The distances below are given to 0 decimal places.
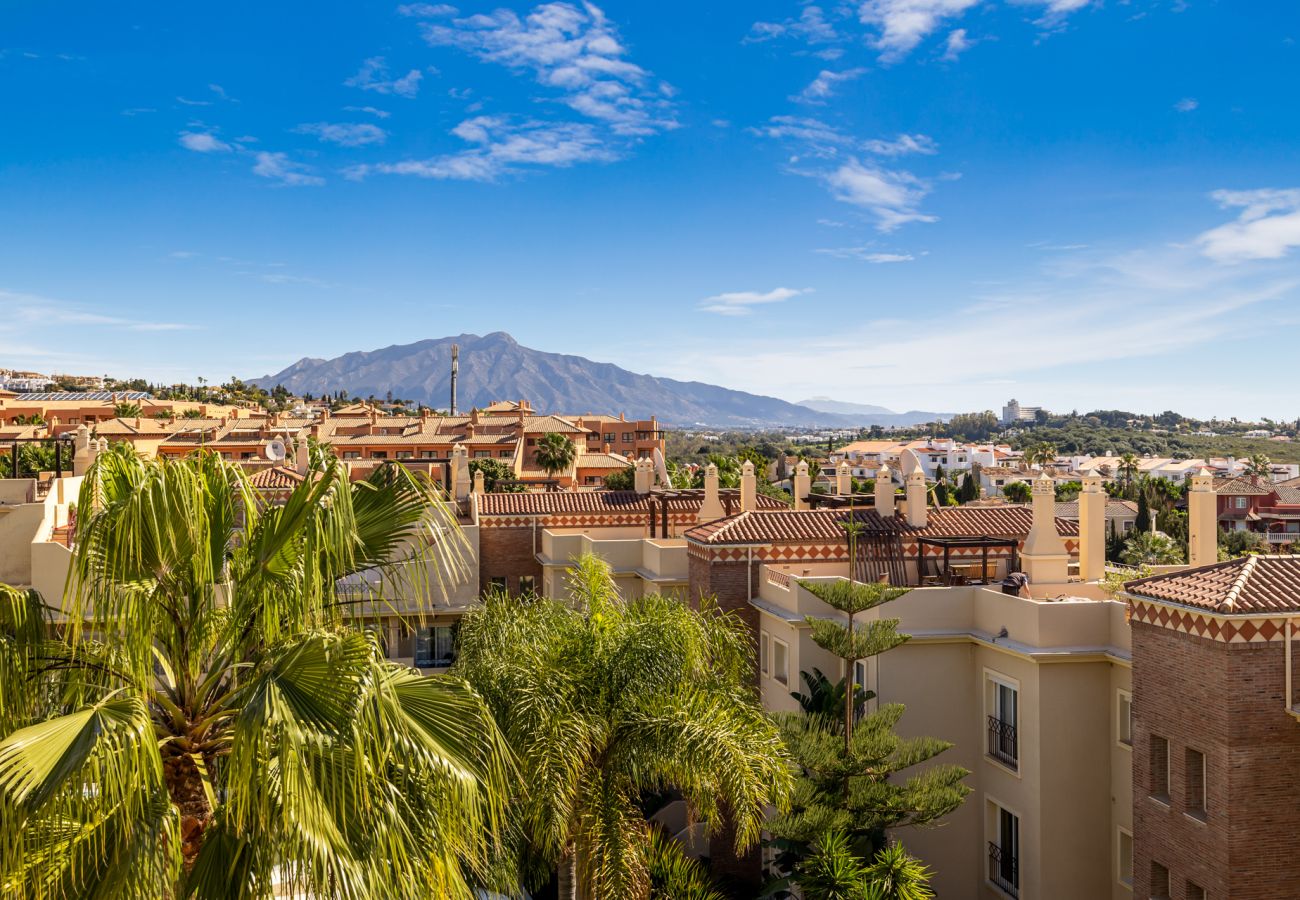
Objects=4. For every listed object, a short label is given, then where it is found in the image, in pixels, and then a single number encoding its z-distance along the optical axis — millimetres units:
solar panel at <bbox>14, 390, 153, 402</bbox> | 160125
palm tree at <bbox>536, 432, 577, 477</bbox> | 72875
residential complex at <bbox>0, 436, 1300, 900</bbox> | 12375
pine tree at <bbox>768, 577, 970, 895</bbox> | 14461
